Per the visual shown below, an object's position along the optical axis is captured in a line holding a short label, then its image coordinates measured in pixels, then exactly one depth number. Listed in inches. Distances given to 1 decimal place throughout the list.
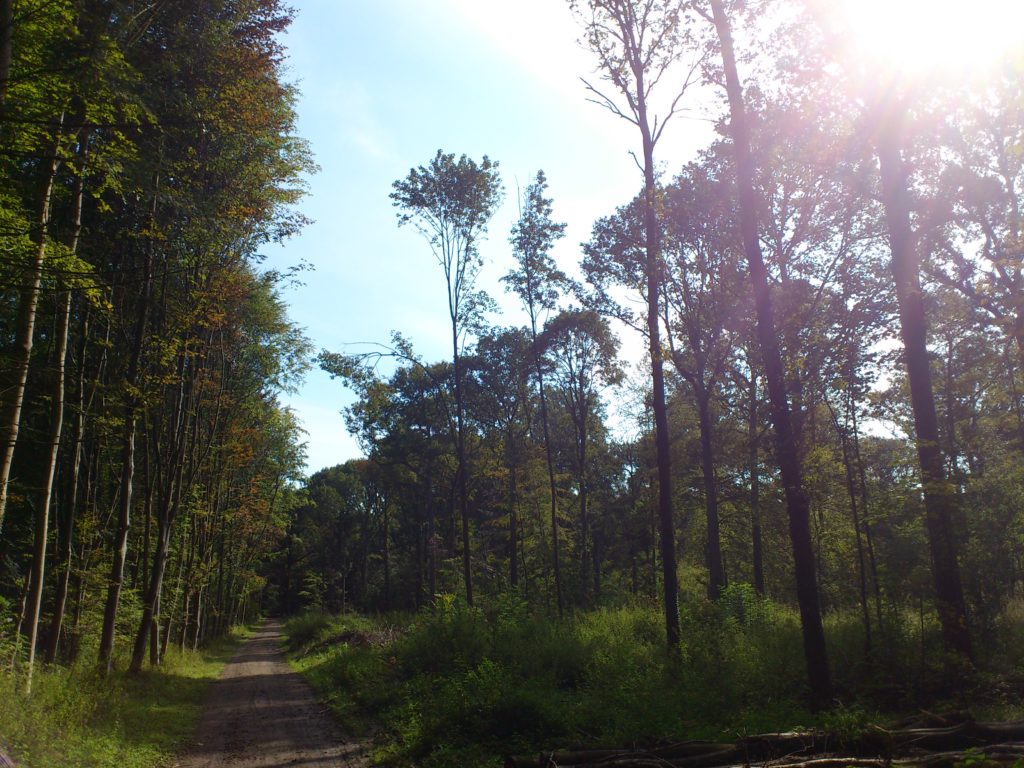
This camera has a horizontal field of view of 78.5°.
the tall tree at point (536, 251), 1032.8
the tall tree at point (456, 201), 912.9
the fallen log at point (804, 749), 235.8
